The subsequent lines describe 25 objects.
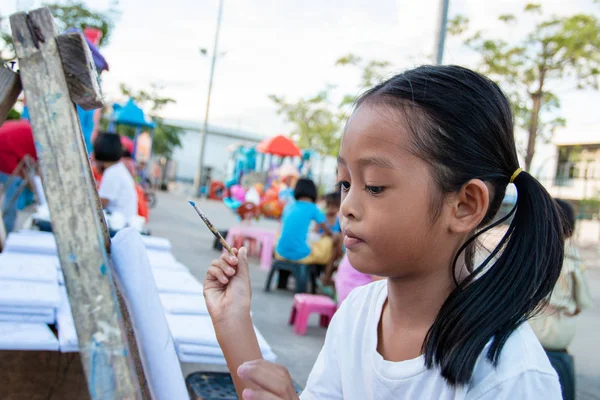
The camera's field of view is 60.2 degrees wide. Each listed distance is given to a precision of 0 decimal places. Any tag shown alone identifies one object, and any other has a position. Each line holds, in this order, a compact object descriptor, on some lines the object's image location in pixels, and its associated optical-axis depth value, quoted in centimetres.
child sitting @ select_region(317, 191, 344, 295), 532
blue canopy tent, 1177
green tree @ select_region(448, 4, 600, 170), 1205
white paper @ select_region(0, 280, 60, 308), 170
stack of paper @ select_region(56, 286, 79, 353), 158
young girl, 95
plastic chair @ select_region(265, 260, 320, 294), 584
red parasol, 1397
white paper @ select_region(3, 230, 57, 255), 261
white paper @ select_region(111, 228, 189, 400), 93
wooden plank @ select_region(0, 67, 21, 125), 87
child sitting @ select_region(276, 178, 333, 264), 580
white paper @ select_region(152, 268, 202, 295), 242
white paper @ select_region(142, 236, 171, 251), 340
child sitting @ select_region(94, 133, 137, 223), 448
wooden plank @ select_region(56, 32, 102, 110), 79
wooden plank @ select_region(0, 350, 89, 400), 163
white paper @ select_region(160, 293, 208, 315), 213
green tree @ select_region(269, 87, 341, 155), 2527
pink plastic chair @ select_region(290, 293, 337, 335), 443
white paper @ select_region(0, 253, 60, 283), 203
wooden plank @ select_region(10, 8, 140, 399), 71
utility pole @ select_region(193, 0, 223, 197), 2212
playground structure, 1309
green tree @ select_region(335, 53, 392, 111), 1419
